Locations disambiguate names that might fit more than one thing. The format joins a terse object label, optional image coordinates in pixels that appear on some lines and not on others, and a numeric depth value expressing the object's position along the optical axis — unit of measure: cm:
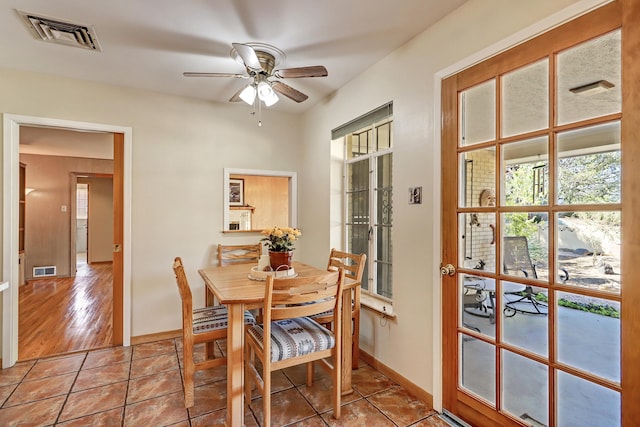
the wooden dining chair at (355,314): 243
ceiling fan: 213
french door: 127
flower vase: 238
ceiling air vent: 199
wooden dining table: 177
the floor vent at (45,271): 575
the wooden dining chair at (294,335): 173
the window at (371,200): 275
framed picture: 582
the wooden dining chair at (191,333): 198
